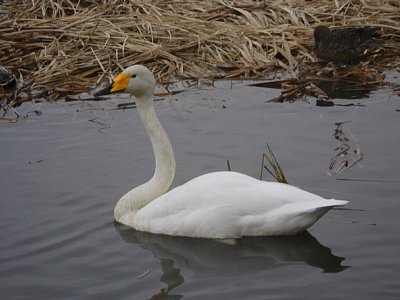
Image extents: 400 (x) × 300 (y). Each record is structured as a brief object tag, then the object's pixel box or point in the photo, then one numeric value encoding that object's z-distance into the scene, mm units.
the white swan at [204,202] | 6035
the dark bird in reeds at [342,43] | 10219
